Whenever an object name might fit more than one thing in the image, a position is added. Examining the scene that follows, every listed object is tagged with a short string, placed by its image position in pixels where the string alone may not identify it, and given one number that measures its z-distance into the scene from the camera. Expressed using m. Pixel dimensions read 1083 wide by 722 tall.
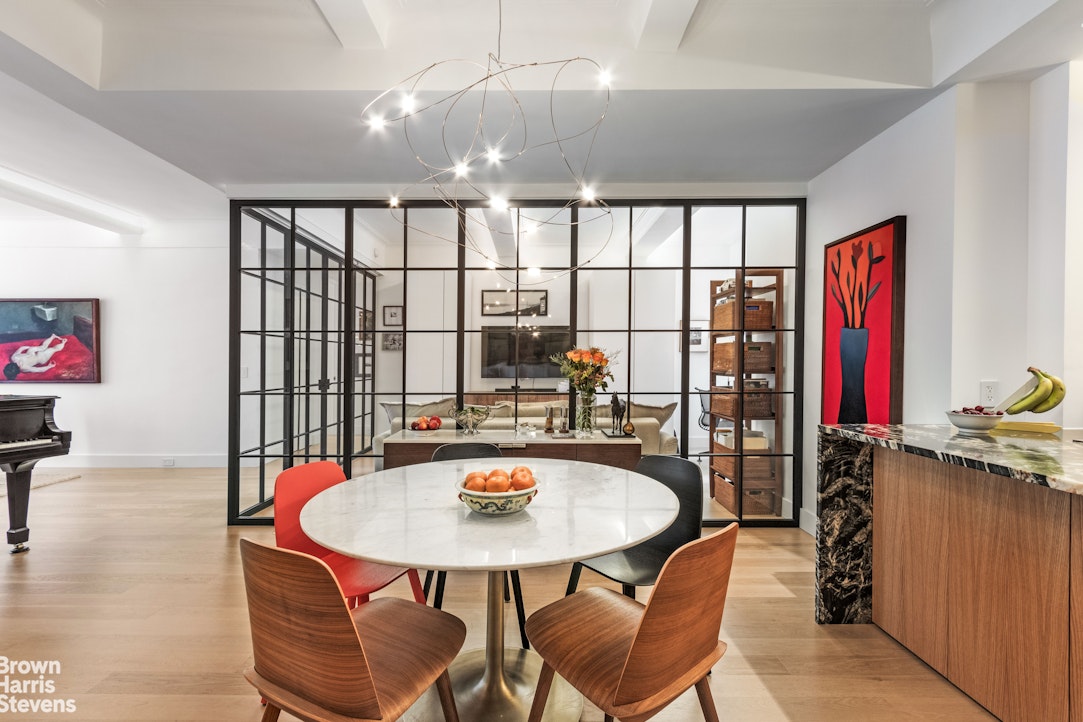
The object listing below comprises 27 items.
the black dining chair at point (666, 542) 1.96
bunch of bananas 2.02
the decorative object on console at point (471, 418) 3.55
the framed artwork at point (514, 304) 3.83
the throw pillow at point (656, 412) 3.79
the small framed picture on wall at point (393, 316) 3.84
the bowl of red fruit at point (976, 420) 2.04
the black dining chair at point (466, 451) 2.66
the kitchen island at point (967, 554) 1.53
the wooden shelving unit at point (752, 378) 3.79
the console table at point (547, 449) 3.33
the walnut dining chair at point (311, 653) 1.09
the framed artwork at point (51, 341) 5.48
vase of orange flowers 3.43
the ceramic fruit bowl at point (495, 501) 1.50
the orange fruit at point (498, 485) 1.54
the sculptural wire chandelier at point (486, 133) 2.37
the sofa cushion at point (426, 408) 3.87
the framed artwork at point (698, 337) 3.79
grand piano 3.03
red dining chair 1.85
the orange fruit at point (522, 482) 1.57
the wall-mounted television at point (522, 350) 3.83
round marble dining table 1.28
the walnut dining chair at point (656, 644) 1.16
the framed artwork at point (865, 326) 2.67
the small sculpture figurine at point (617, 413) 3.53
